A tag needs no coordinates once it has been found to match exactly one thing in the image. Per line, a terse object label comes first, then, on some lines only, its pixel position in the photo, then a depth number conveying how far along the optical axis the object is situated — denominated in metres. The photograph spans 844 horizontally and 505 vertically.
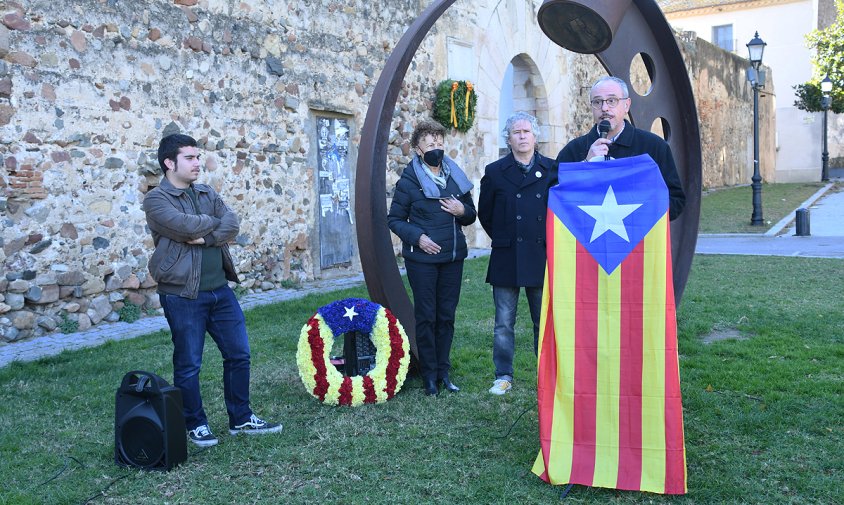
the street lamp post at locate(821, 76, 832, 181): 29.48
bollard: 15.56
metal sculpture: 5.13
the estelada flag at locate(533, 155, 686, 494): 3.79
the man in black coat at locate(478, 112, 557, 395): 5.33
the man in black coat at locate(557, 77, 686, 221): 4.48
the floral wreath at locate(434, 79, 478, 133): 13.63
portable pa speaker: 4.21
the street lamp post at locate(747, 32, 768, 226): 17.84
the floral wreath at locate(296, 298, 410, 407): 5.38
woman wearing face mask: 5.48
